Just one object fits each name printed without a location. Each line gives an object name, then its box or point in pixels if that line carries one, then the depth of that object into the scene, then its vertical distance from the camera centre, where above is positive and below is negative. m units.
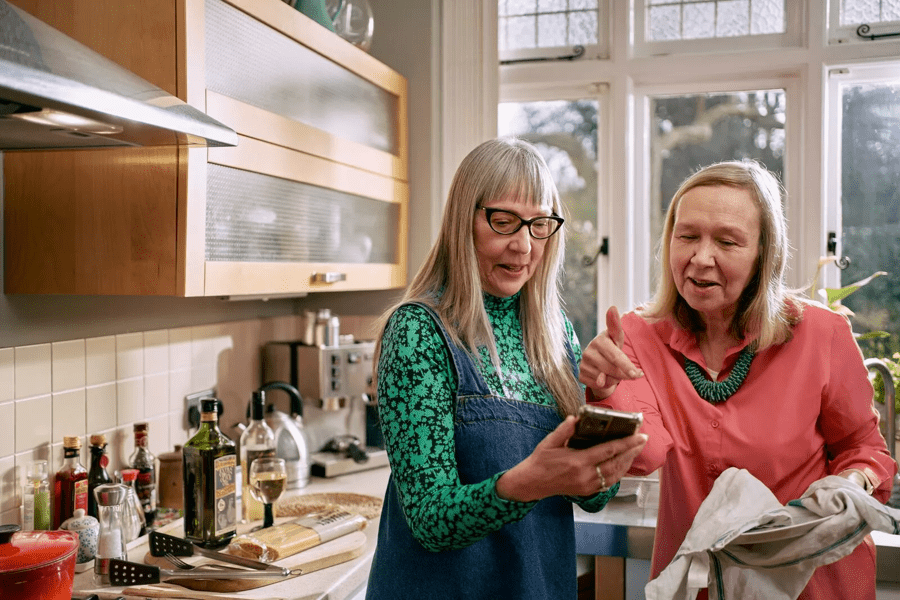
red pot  1.19 -0.39
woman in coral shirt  1.38 -0.14
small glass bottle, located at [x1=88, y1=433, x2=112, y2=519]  1.80 -0.36
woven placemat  2.11 -0.54
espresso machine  2.58 -0.29
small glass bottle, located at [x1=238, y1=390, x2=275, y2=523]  2.02 -0.37
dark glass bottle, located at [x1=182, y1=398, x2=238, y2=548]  1.76 -0.40
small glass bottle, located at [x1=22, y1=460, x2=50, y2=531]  1.70 -0.40
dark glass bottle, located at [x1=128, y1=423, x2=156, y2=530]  1.94 -0.40
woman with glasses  1.09 -0.12
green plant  2.46 +0.00
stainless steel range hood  1.00 +0.27
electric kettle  2.38 -0.42
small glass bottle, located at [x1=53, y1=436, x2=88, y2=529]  1.74 -0.39
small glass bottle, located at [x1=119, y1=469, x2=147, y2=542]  1.79 -0.46
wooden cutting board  1.55 -0.53
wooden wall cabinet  1.65 +0.27
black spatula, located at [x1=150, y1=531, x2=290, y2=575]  1.67 -0.50
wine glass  1.87 -0.41
